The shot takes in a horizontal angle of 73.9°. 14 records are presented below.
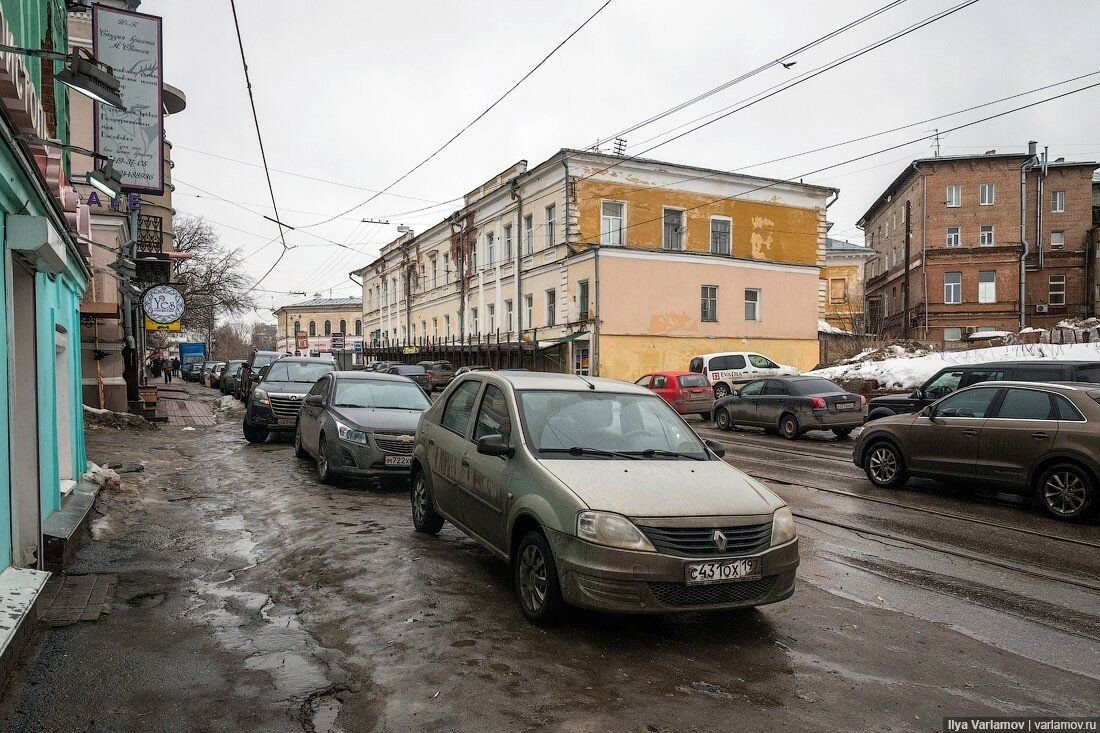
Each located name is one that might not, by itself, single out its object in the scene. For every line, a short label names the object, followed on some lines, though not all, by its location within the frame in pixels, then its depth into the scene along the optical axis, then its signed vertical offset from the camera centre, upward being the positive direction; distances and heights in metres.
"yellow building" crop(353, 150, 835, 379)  33.81 +4.53
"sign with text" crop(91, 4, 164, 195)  12.01 +4.35
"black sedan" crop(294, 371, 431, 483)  9.57 -0.94
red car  21.59 -1.13
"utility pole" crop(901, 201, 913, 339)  43.00 +3.55
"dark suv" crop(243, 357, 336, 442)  14.77 -0.85
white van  26.30 -0.60
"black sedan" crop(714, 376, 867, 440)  16.64 -1.30
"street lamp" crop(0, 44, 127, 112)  5.76 +2.26
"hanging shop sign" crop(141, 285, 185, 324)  17.47 +1.24
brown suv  8.00 -1.10
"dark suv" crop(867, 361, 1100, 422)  10.88 -0.41
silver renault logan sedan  4.28 -0.97
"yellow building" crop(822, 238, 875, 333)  56.56 +5.72
